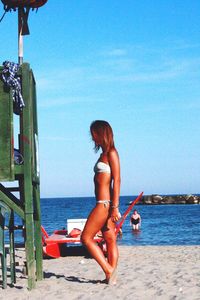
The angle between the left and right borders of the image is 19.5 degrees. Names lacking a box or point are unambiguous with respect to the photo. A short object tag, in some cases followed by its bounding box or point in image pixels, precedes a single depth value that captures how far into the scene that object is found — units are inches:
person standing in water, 1525.5
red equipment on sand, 550.9
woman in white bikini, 292.7
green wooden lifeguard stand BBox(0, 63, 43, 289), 307.4
